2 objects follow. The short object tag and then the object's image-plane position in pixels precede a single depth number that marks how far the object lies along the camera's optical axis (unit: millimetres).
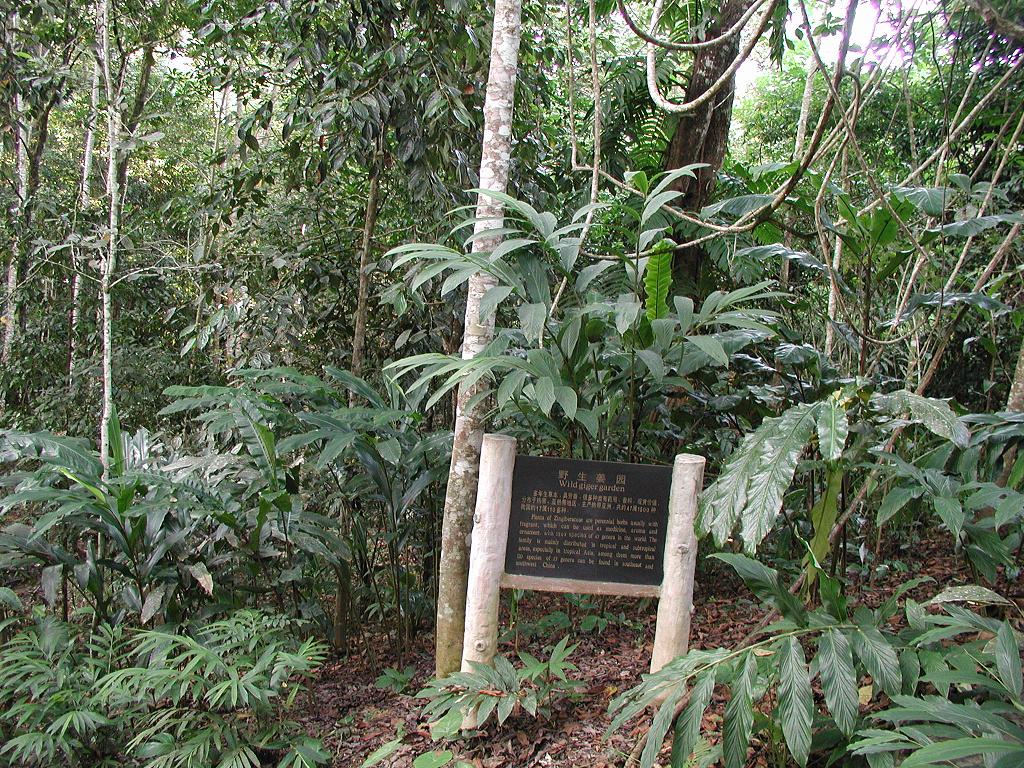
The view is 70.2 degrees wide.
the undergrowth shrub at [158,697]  2492
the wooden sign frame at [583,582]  2551
